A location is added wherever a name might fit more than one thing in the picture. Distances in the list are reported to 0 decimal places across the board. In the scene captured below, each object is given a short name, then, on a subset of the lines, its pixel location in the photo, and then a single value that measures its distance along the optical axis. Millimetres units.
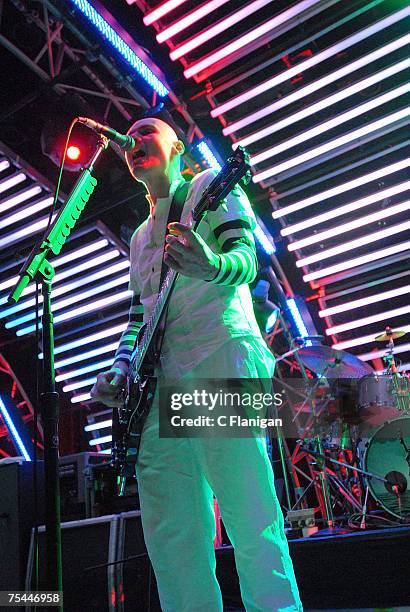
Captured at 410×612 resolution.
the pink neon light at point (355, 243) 5258
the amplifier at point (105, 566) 3400
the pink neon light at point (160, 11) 4410
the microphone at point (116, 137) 2266
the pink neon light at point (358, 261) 5324
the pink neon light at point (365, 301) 5514
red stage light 4691
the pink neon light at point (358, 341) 5621
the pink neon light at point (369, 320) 5500
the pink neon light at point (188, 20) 4410
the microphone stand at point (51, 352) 1803
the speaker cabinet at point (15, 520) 3818
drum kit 4086
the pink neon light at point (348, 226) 5179
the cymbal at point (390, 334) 4418
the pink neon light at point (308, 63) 4414
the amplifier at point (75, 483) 4605
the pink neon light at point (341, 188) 5070
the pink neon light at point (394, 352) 5527
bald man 1482
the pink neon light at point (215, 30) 4410
